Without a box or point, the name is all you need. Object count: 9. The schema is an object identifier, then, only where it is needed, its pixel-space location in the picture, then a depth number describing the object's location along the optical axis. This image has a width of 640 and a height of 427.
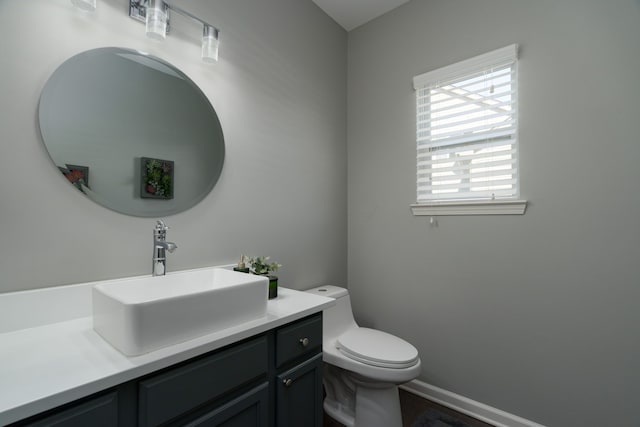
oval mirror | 1.05
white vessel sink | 0.77
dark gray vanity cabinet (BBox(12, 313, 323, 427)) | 0.67
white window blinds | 1.70
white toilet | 1.49
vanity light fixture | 1.17
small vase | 1.37
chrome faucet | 1.17
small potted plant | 1.46
